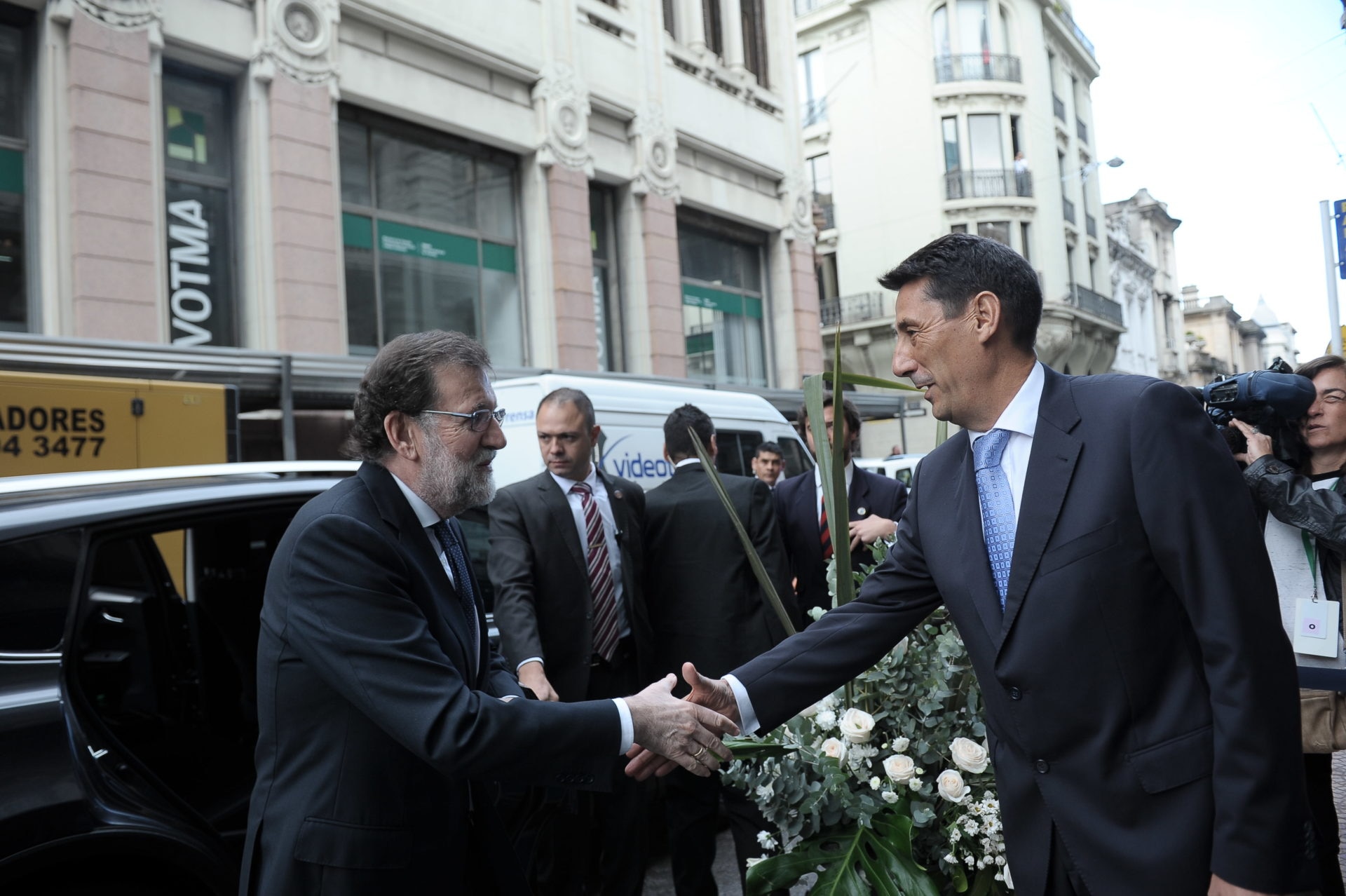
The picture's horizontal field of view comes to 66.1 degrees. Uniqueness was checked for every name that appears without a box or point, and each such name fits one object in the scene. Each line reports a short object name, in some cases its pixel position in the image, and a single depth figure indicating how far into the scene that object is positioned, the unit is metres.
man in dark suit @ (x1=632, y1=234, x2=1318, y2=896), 1.78
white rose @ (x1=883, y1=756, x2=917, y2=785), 2.45
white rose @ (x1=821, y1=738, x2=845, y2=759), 2.55
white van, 7.56
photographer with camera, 3.23
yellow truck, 5.96
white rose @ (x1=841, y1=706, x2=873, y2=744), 2.54
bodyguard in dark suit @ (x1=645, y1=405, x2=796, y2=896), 4.57
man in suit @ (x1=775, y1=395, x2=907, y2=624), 5.24
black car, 2.40
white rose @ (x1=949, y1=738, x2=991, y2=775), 2.44
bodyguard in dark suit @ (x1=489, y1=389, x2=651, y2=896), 3.97
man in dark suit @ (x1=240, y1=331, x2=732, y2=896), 2.09
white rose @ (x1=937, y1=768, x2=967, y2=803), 2.40
